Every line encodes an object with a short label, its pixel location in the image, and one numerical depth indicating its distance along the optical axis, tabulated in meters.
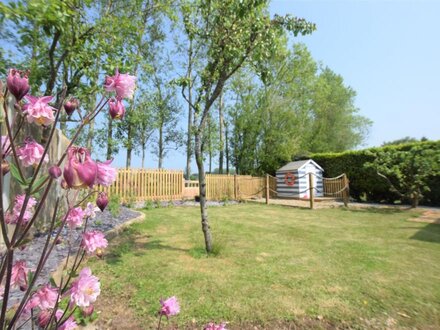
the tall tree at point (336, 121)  29.16
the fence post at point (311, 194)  12.10
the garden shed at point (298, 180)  17.38
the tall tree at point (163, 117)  23.02
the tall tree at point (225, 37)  5.16
